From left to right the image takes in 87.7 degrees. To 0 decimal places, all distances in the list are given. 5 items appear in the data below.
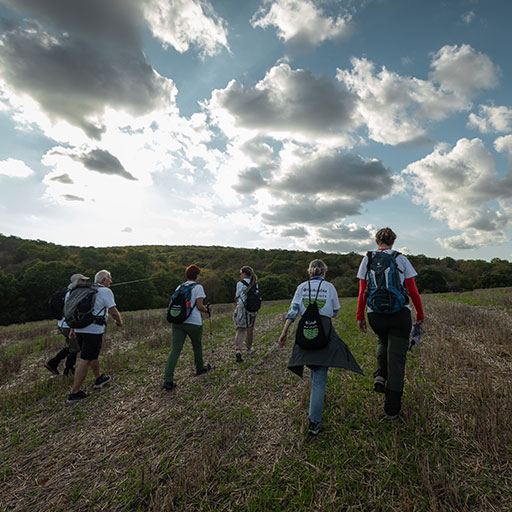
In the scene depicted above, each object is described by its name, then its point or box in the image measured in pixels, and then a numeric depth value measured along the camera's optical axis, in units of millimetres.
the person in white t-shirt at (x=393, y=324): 3877
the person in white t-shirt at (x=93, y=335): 5646
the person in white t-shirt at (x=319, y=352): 3830
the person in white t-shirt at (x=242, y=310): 7934
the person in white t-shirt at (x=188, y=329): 6125
